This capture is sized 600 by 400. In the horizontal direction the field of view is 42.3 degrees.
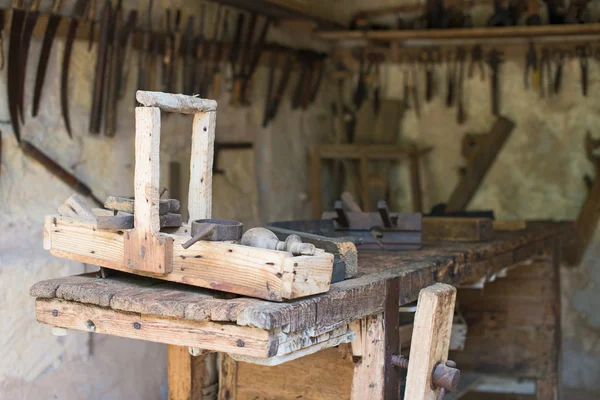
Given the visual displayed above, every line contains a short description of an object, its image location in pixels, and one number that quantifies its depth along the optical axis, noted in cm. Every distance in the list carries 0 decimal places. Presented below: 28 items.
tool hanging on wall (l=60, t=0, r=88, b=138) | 381
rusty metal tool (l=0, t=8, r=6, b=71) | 351
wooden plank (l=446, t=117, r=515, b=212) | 594
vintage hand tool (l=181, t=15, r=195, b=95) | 460
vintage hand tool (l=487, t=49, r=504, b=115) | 594
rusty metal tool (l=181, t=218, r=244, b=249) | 210
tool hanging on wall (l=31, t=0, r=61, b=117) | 367
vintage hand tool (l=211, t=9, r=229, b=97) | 486
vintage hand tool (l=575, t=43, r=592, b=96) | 571
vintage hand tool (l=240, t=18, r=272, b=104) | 515
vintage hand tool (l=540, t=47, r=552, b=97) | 580
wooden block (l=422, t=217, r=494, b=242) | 376
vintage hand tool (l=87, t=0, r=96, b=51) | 396
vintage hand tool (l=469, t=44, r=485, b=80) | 597
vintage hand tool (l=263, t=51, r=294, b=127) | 543
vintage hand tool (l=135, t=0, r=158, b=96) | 429
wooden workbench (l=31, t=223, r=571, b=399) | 199
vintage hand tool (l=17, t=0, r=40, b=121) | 358
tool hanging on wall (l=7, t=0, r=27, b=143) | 354
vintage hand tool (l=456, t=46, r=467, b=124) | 602
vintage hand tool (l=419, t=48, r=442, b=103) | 612
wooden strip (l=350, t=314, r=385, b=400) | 252
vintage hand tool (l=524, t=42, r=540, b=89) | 578
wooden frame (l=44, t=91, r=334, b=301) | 204
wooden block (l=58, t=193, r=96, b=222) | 238
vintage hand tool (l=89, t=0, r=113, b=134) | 398
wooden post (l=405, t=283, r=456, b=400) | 228
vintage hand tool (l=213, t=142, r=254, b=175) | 491
